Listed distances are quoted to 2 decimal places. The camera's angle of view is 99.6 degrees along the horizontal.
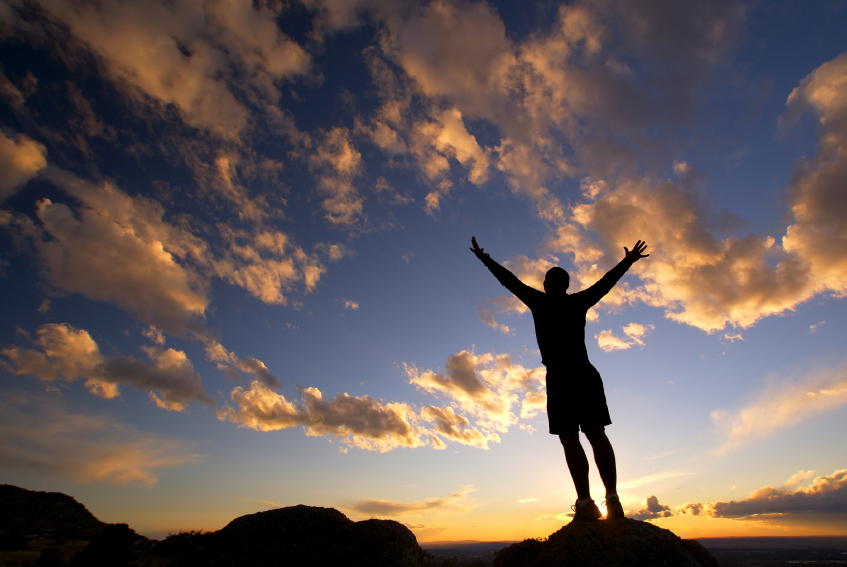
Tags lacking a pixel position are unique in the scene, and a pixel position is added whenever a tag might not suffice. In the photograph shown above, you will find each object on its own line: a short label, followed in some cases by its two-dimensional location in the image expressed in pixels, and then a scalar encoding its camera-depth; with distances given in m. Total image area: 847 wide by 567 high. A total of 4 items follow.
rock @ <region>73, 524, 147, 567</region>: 9.50
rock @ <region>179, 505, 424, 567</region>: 5.97
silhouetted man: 4.86
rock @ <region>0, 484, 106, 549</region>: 17.03
